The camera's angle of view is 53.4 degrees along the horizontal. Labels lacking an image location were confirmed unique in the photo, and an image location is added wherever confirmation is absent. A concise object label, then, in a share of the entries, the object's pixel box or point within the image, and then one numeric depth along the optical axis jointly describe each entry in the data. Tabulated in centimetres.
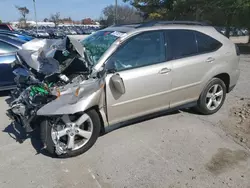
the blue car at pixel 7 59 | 586
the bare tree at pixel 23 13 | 6578
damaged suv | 323
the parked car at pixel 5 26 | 1467
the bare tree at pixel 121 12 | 6511
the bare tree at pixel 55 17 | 7615
